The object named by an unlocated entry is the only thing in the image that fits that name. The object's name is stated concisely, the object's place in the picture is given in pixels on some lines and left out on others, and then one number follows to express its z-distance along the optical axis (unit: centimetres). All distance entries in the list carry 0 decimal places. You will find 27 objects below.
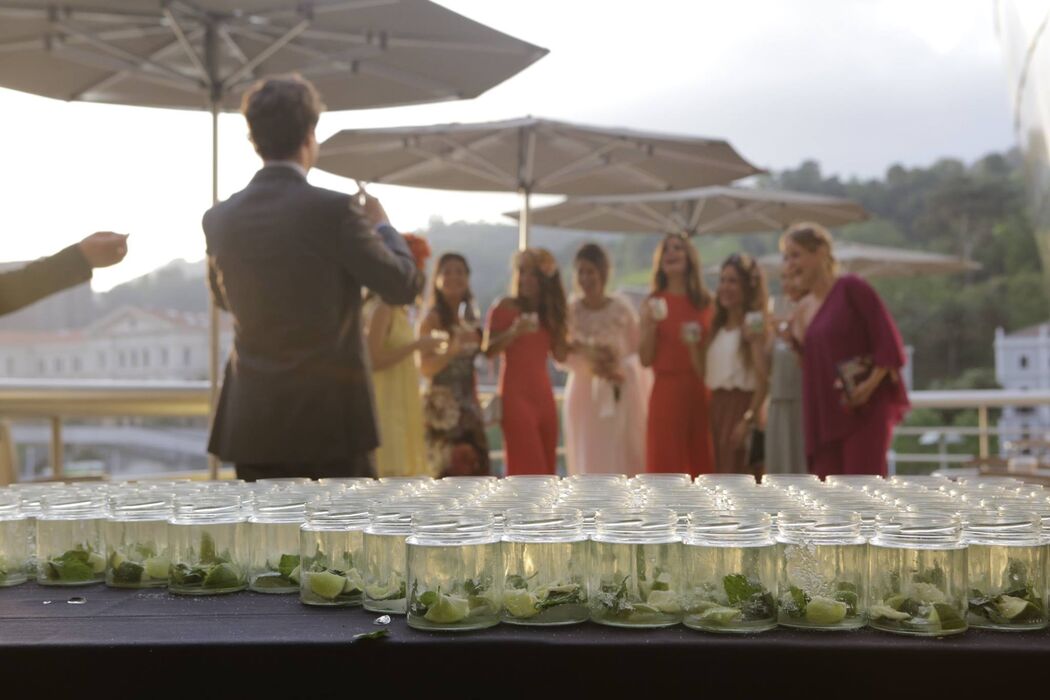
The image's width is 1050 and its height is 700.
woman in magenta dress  491
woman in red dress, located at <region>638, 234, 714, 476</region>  631
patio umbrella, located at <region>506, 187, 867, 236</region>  1122
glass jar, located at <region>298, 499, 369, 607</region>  168
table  138
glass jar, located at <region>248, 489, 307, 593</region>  180
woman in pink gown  659
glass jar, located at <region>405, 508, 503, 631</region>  153
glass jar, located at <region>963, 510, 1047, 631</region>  149
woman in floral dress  598
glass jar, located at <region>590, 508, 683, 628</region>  152
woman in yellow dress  523
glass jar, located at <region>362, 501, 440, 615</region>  163
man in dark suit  304
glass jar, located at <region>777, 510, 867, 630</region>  148
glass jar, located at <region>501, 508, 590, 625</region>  155
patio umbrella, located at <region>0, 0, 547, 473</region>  505
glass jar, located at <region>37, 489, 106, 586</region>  187
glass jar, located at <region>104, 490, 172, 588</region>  184
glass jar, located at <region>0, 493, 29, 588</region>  189
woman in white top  613
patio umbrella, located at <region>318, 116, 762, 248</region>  743
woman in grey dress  595
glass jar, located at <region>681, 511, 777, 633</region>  148
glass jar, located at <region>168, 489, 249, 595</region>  177
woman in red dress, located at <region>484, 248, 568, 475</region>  639
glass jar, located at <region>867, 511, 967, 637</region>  146
